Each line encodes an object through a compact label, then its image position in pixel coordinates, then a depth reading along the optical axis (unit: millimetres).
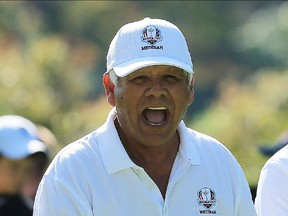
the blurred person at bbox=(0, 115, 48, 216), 12953
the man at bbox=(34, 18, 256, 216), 10117
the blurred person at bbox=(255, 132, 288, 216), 11234
